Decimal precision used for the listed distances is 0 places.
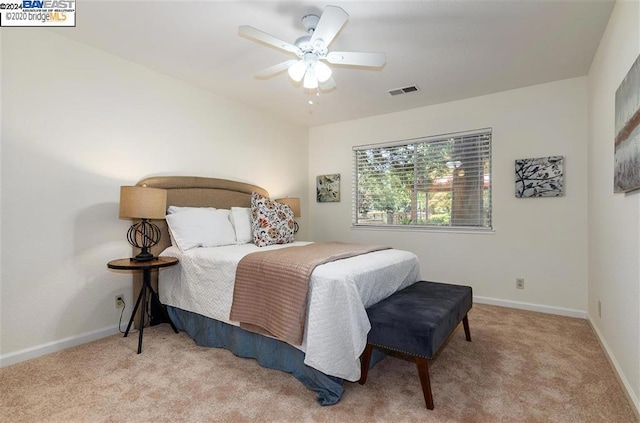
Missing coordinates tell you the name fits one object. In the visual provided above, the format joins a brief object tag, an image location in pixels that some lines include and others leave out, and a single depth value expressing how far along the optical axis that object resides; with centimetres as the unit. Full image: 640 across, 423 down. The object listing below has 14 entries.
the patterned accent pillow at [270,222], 315
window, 377
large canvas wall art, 166
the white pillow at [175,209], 301
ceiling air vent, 347
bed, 179
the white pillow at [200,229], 286
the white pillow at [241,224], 325
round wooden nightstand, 241
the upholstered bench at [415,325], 171
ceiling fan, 193
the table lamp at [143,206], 250
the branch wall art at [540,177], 327
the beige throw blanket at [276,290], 188
